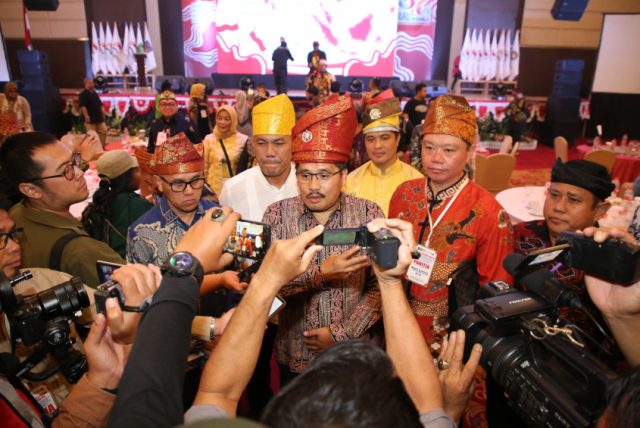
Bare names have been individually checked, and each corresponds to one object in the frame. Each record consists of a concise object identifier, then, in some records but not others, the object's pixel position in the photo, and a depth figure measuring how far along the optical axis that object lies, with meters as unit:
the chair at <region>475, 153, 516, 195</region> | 4.94
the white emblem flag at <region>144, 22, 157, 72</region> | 12.22
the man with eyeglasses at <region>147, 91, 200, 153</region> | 4.59
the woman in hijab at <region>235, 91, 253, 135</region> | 5.64
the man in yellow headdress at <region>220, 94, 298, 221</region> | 2.55
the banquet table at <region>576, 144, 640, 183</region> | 5.40
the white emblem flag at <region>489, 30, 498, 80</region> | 12.55
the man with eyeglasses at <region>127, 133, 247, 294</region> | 1.95
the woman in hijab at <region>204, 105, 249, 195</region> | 3.79
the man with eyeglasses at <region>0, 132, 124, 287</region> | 1.69
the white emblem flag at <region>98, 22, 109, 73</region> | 12.09
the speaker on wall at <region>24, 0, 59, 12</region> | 7.33
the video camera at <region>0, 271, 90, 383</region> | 1.12
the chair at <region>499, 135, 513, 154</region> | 6.09
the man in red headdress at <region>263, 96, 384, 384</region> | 1.71
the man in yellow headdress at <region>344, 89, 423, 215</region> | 2.86
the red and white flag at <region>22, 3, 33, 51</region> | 10.05
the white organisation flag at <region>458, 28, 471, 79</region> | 12.71
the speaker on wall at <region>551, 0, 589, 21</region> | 7.62
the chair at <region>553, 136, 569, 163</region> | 5.74
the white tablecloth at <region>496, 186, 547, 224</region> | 3.75
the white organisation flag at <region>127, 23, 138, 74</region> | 12.29
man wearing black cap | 1.86
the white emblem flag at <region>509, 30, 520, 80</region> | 12.50
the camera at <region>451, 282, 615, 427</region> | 0.89
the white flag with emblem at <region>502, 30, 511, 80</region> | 12.52
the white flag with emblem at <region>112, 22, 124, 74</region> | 12.20
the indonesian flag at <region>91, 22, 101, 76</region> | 12.03
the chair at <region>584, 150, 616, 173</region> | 5.27
